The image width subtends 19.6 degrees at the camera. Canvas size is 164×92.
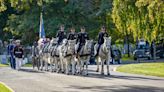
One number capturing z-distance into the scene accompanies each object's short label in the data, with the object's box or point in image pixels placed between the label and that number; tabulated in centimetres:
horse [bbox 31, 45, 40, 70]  3481
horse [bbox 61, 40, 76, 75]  2681
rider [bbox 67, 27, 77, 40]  2696
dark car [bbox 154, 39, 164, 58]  5912
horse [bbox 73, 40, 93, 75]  2595
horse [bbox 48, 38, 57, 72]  3012
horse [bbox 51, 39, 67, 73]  2809
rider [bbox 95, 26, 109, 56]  2577
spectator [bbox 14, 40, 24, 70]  3560
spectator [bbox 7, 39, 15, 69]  3756
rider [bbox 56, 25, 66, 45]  2945
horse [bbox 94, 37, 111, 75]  2492
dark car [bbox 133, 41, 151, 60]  5571
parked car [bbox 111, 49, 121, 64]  4708
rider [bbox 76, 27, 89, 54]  2631
